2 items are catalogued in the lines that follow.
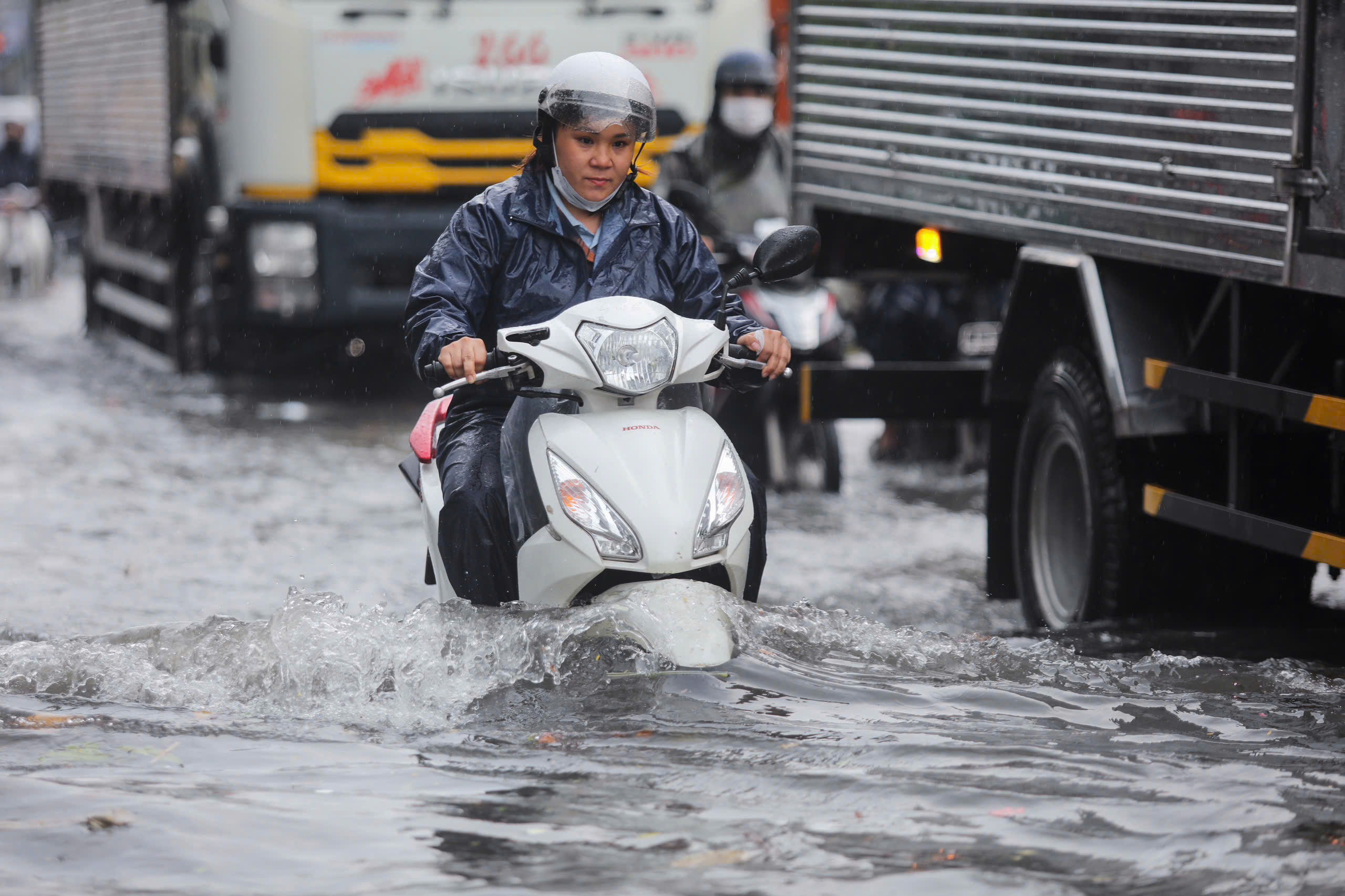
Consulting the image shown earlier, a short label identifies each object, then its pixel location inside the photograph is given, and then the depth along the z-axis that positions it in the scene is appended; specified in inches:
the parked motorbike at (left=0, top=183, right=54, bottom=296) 983.6
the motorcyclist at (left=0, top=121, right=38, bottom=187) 1043.9
